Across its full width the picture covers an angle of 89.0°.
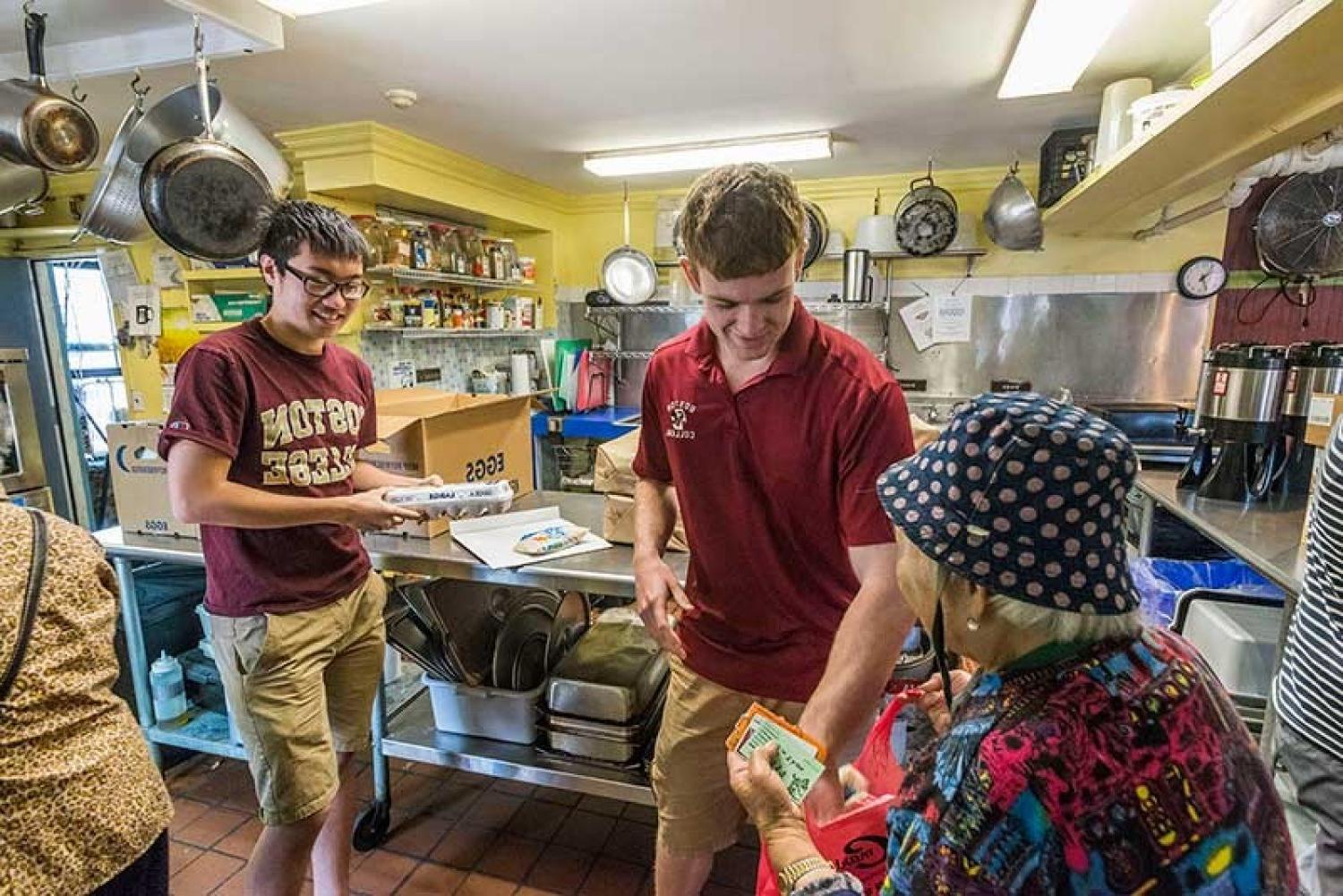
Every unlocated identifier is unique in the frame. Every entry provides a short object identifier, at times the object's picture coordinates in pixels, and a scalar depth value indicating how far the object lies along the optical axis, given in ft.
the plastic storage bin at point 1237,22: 4.84
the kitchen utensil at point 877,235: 14.25
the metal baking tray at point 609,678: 6.49
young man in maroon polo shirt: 3.56
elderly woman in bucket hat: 2.06
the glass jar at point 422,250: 12.12
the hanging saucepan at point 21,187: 9.29
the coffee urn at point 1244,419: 7.71
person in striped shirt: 4.03
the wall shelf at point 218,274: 11.08
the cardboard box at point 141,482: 6.89
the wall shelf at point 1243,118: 4.72
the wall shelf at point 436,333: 12.23
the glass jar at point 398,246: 11.71
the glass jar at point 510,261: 14.93
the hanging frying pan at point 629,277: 15.64
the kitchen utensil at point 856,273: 13.85
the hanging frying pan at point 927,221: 13.62
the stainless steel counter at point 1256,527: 5.75
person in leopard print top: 3.06
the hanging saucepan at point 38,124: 7.06
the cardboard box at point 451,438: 6.54
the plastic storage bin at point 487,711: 6.80
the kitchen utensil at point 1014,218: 12.78
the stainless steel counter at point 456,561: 5.91
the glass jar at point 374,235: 11.47
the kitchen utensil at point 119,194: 7.79
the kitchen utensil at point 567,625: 7.43
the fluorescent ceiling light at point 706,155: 11.85
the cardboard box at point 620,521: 6.56
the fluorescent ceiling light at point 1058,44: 6.72
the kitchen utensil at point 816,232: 13.83
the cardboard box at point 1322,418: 6.77
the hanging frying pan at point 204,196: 6.72
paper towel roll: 15.84
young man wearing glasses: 4.59
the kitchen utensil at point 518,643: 6.97
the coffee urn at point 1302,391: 7.43
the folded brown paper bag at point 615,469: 6.54
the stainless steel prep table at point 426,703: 6.07
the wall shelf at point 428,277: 11.57
